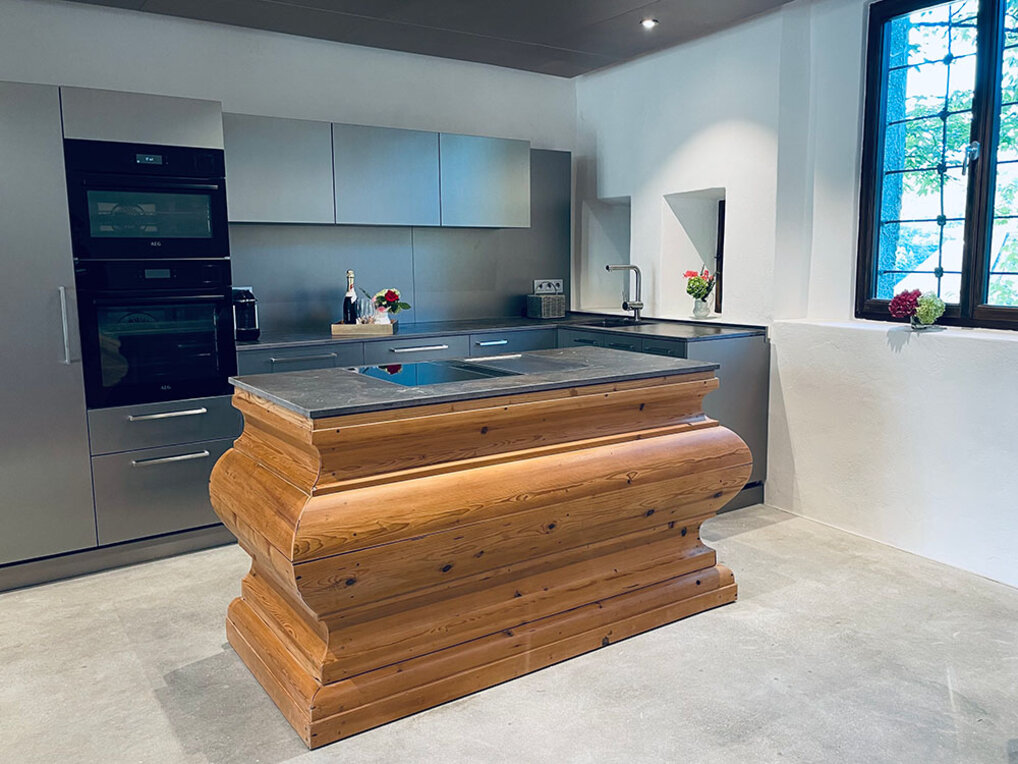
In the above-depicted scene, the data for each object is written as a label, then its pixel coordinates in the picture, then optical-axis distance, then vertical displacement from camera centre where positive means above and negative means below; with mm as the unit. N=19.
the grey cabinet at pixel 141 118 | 3139 +691
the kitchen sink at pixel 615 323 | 4520 -258
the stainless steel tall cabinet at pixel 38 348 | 3047 -243
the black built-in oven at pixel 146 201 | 3191 +355
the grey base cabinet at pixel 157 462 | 3336 -770
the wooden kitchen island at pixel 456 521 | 2109 -710
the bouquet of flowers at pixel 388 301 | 4188 -102
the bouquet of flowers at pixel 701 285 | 4395 -45
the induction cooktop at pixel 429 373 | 2588 -317
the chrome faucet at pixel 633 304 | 4593 -152
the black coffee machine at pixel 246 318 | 3831 -168
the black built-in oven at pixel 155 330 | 3264 -194
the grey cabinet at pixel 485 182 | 4441 +567
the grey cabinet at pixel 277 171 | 3791 +556
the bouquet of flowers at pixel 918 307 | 3369 -145
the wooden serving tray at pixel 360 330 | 4051 -249
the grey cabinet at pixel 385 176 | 4094 +564
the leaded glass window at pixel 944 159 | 3275 +505
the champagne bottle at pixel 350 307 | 4176 -133
